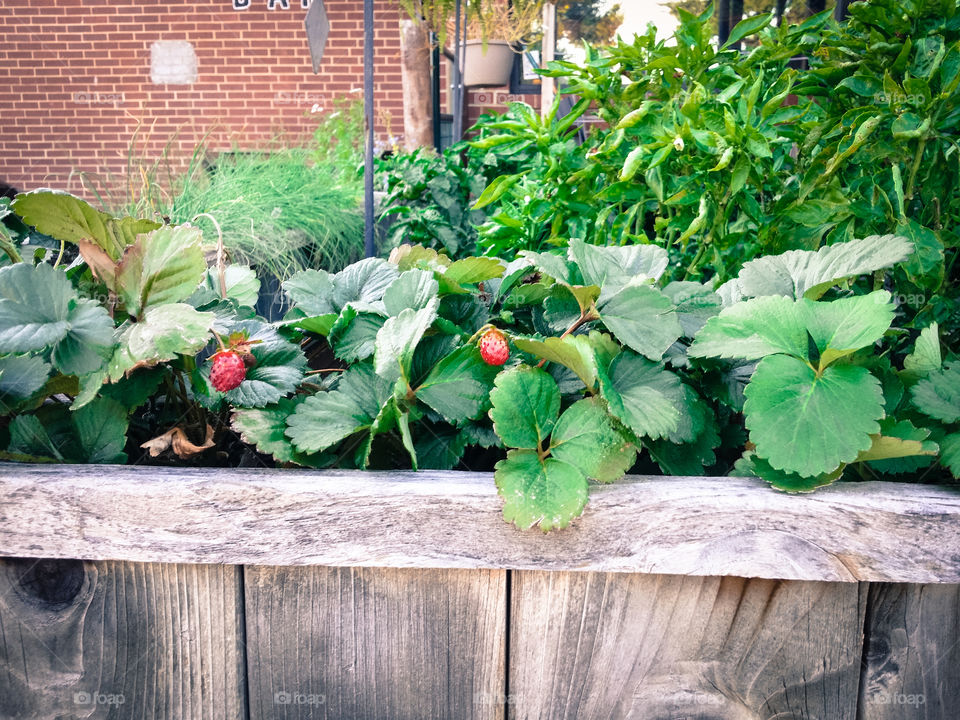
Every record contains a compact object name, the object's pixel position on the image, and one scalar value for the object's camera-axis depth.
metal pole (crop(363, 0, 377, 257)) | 1.95
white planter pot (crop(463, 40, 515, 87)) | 6.66
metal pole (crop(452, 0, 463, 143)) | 3.24
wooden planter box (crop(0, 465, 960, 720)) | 0.59
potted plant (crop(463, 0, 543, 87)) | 5.34
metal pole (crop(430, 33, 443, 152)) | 4.87
